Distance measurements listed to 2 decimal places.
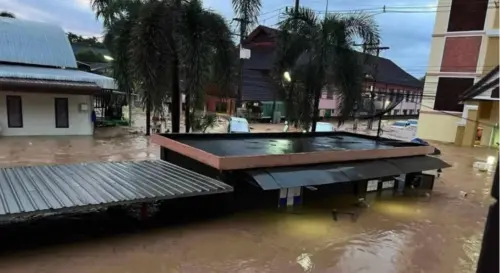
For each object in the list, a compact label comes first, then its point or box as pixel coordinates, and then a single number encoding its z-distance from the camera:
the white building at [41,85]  13.87
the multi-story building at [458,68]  19.11
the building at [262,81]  28.69
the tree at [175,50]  9.59
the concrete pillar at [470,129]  19.02
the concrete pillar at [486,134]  19.39
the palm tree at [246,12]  10.42
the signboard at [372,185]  9.00
